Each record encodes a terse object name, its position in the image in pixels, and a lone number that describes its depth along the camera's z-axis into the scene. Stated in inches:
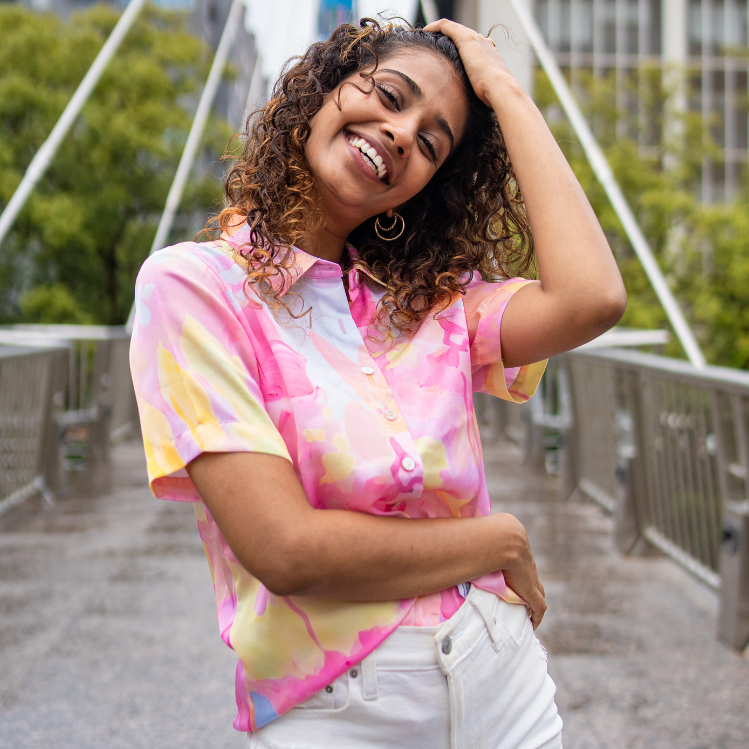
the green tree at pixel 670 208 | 1053.2
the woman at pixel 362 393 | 46.8
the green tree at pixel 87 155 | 903.1
